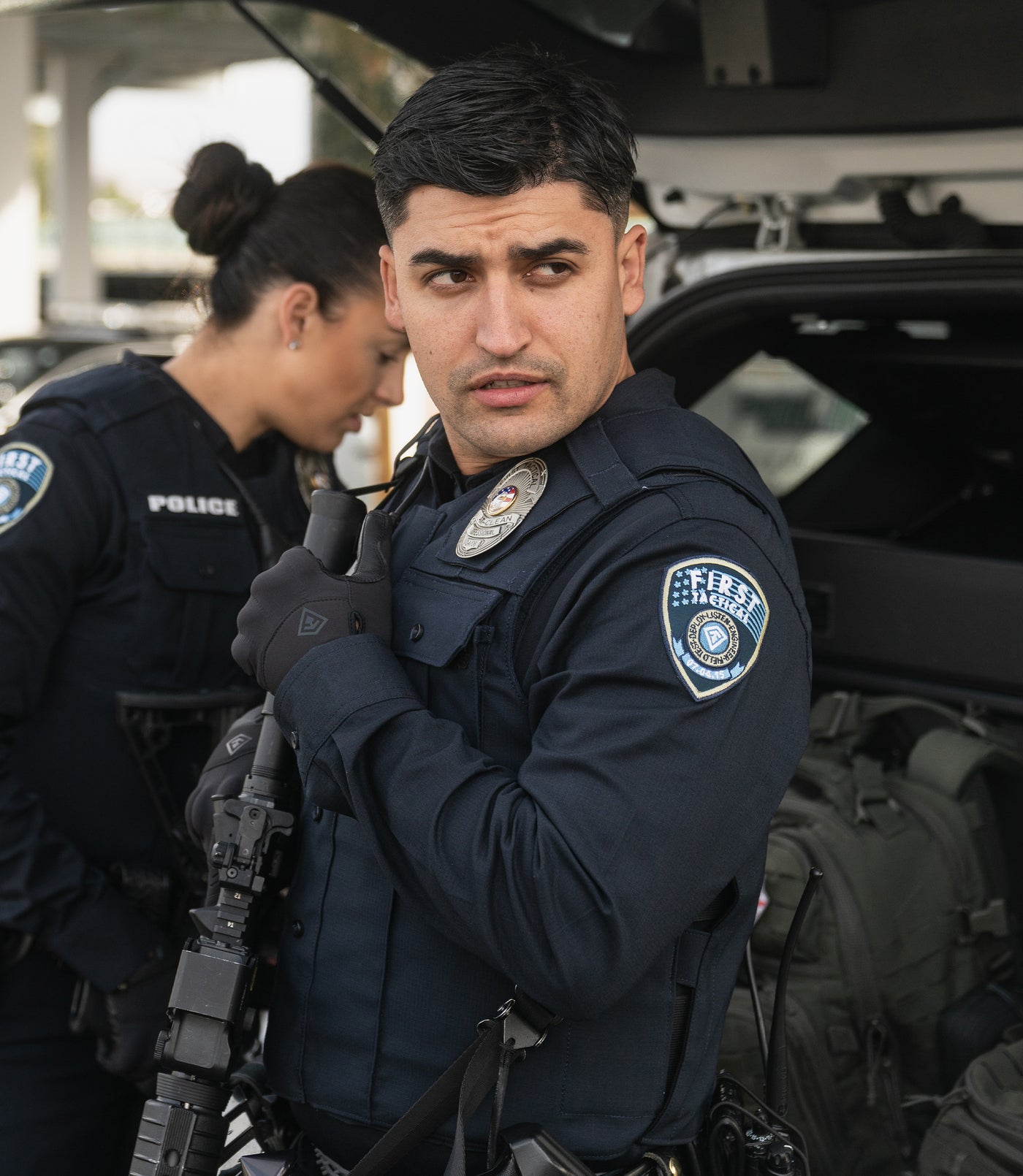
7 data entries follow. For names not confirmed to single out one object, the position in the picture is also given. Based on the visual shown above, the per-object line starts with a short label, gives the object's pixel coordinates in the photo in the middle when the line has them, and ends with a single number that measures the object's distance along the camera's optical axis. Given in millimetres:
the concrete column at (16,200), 11219
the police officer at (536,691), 1107
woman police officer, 1756
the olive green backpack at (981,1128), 1560
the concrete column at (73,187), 17156
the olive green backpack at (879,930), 1867
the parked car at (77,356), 8250
